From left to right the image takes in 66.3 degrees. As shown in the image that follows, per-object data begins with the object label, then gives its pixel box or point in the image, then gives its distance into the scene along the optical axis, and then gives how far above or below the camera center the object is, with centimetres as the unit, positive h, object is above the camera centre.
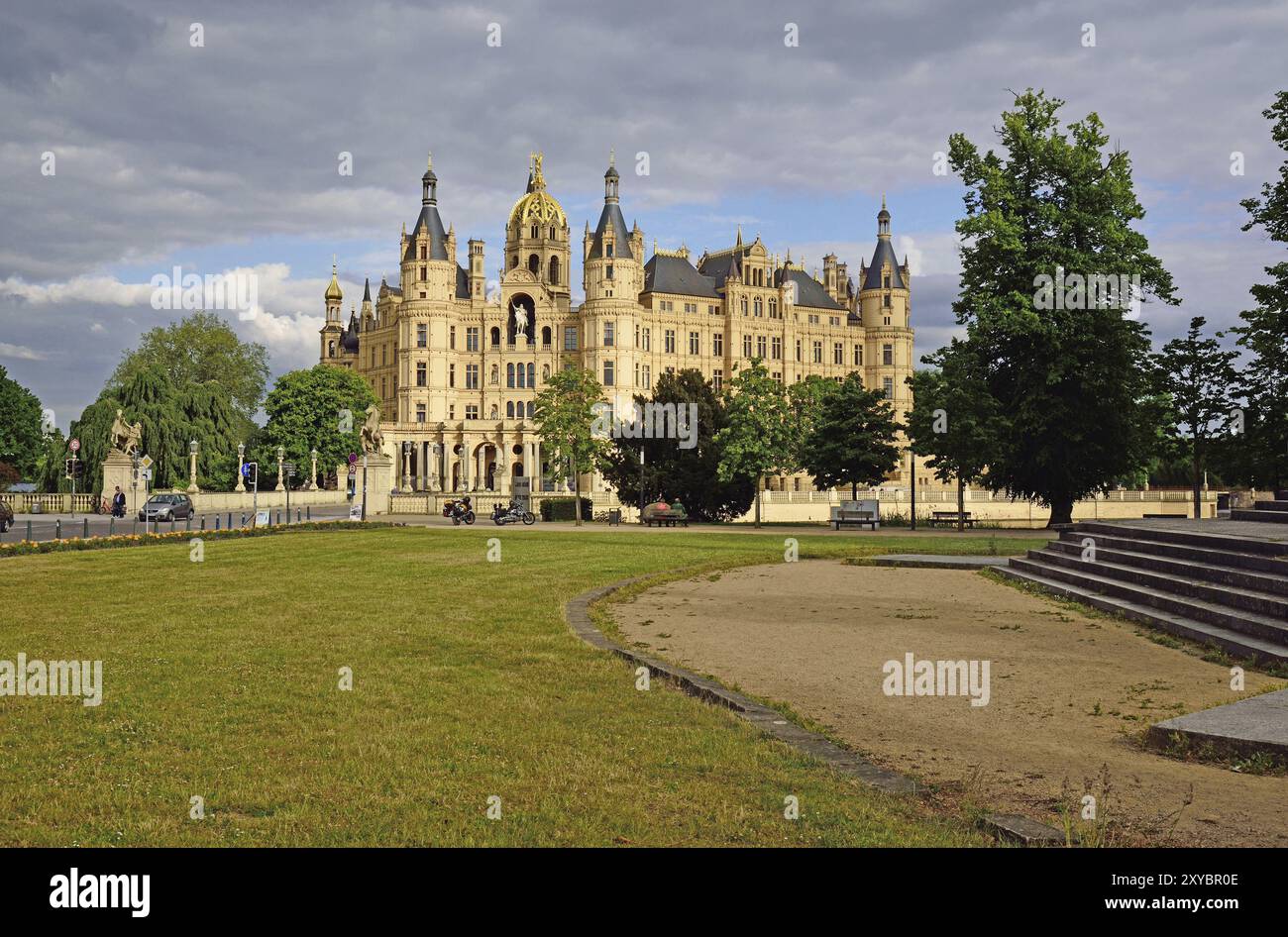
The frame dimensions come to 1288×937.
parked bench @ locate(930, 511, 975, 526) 5105 -209
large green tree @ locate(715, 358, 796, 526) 5228 +247
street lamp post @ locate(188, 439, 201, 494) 6120 +76
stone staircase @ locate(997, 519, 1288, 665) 1304 -176
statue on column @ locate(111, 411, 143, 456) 5769 +256
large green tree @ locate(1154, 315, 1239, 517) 3753 +379
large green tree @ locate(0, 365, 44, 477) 8631 +462
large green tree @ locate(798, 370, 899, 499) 6350 +243
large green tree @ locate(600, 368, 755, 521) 5341 +98
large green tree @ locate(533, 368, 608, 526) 5959 +363
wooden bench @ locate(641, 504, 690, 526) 4953 -185
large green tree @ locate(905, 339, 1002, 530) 3650 +261
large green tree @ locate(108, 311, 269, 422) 9681 +1214
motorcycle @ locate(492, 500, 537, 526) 5022 -189
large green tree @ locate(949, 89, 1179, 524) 3597 +646
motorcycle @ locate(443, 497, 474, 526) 4966 -173
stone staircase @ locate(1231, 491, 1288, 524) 2058 -74
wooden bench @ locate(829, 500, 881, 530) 4659 -178
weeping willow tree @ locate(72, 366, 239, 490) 6412 +371
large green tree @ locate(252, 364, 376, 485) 9062 +542
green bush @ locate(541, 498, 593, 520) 5631 -173
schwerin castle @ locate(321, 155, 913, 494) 10800 +1770
